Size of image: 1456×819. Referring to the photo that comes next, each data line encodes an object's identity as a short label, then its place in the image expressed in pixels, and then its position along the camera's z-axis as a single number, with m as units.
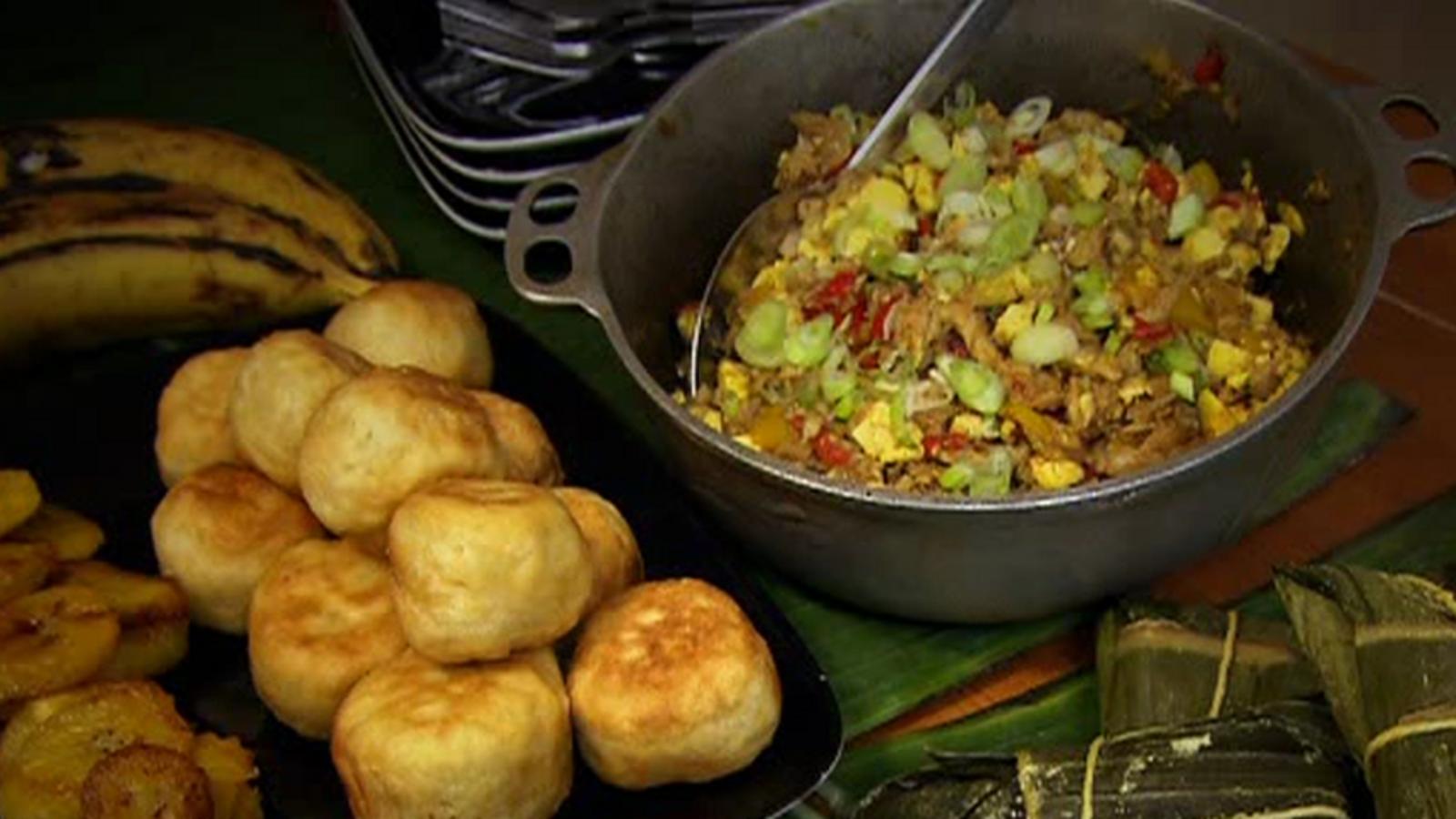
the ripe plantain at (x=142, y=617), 0.68
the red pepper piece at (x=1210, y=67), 0.79
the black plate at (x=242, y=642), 0.66
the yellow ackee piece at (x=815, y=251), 0.79
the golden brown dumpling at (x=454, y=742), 0.61
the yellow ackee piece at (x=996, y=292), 0.75
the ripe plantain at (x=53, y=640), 0.65
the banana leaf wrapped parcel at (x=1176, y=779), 0.62
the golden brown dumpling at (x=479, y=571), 0.63
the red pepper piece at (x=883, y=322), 0.75
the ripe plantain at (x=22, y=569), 0.68
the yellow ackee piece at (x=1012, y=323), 0.74
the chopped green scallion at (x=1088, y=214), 0.78
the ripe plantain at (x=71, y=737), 0.62
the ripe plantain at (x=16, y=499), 0.71
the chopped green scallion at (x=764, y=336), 0.76
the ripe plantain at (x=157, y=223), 0.83
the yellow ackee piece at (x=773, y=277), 0.80
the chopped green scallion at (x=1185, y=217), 0.79
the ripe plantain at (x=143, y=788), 0.60
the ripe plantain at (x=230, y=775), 0.65
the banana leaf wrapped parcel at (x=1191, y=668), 0.69
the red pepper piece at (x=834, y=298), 0.77
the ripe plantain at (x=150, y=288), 0.83
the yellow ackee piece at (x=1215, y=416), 0.72
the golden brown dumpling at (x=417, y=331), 0.76
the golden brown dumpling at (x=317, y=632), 0.66
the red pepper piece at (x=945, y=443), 0.72
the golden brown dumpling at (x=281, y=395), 0.71
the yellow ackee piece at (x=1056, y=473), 0.70
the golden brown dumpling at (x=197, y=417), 0.75
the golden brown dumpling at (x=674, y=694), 0.64
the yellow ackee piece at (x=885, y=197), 0.79
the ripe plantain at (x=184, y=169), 0.84
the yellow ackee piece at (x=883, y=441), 0.72
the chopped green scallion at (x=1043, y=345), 0.73
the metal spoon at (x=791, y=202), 0.81
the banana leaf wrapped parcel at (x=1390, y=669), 0.60
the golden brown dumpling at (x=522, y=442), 0.72
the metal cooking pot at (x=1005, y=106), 0.66
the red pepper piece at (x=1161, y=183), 0.80
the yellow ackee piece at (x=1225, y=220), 0.78
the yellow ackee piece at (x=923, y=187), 0.80
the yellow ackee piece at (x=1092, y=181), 0.80
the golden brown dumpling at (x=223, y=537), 0.70
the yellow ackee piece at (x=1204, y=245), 0.77
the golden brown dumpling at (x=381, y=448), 0.67
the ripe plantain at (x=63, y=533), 0.72
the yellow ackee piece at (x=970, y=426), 0.72
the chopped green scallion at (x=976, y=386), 0.72
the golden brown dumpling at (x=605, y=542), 0.69
